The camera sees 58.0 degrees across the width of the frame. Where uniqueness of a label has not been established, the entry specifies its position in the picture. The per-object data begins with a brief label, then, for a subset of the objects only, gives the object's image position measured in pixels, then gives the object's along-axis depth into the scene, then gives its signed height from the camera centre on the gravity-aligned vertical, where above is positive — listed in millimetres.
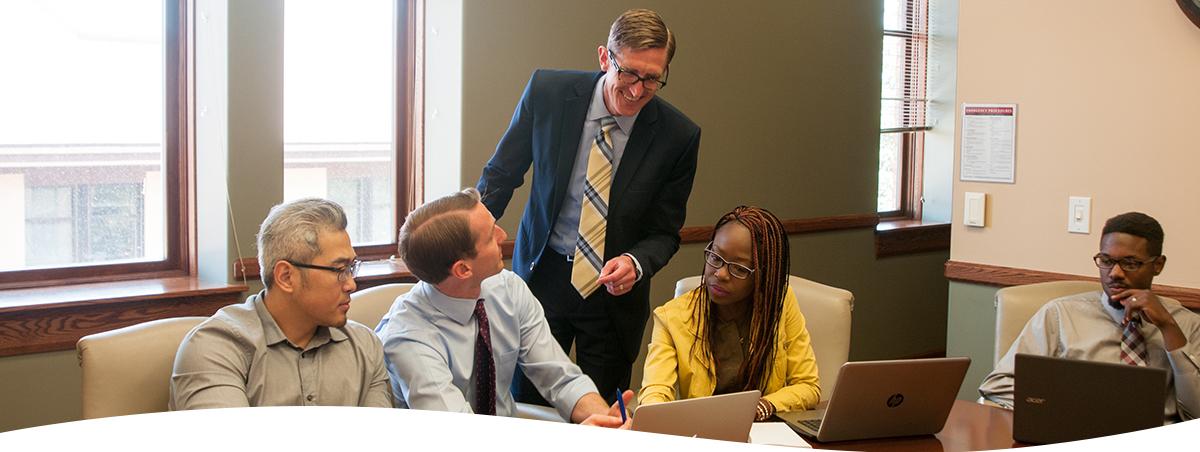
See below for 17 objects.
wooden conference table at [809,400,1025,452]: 2000 -504
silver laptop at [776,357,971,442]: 1927 -413
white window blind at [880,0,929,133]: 5906 +587
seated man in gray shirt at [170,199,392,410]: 1912 -308
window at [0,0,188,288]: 3203 +58
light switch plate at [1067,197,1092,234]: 3474 -124
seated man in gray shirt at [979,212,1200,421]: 2688 -354
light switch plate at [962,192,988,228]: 3703 -118
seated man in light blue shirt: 2123 -328
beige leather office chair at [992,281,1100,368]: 2842 -348
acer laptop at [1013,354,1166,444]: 1878 -394
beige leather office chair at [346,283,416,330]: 2432 -315
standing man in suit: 2727 -68
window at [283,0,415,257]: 3715 +187
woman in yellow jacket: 2445 -363
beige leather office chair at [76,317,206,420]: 1872 -366
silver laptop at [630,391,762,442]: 1633 -385
